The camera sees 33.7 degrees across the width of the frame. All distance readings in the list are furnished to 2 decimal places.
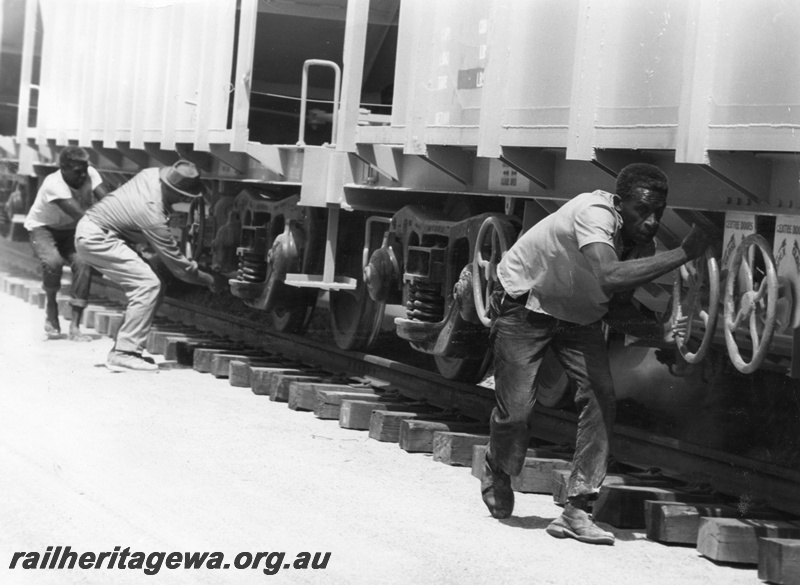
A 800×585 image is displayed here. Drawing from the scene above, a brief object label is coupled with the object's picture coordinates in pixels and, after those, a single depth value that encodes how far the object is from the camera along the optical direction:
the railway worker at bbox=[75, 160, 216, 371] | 10.51
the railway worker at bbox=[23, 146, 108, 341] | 12.04
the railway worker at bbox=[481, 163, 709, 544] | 5.54
